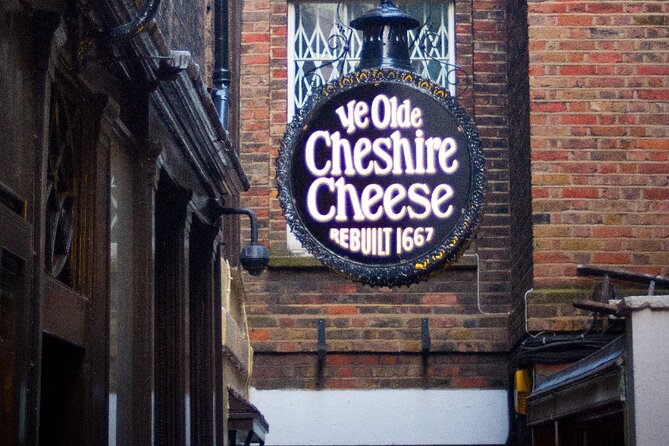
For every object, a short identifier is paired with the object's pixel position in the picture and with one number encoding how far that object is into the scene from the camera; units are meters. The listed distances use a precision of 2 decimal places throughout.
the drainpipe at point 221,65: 14.40
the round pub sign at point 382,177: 10.88
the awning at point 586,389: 11.15
